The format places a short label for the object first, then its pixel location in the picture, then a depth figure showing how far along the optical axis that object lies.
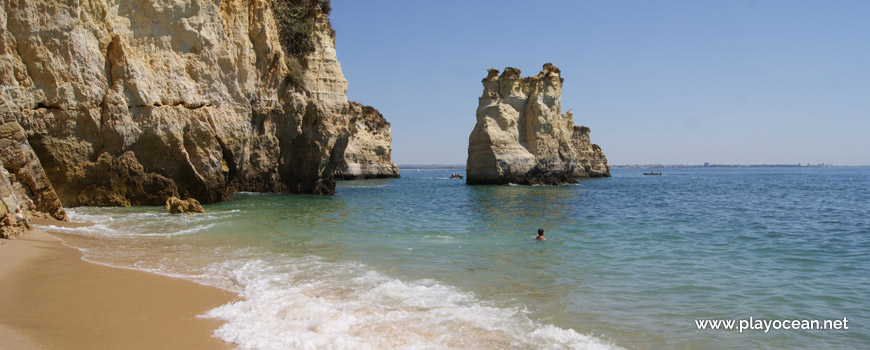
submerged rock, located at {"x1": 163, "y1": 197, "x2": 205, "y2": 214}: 15.31
